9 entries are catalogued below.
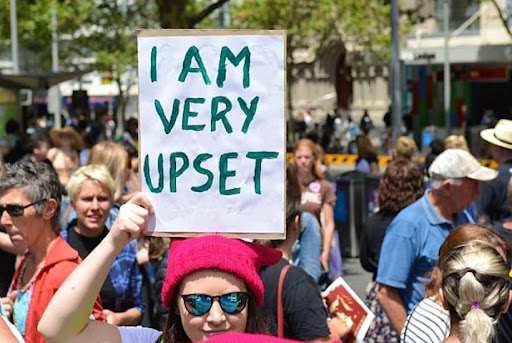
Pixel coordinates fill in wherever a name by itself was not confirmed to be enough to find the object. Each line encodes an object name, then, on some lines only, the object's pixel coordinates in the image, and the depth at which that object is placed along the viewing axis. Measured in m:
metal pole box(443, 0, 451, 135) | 32.27
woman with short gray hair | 4.63
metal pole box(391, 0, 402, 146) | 21.00
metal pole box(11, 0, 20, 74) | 35.68
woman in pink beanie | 3.14
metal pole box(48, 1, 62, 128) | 28.78
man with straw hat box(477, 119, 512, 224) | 7.93
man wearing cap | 5.65
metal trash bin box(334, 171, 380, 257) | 14.80
